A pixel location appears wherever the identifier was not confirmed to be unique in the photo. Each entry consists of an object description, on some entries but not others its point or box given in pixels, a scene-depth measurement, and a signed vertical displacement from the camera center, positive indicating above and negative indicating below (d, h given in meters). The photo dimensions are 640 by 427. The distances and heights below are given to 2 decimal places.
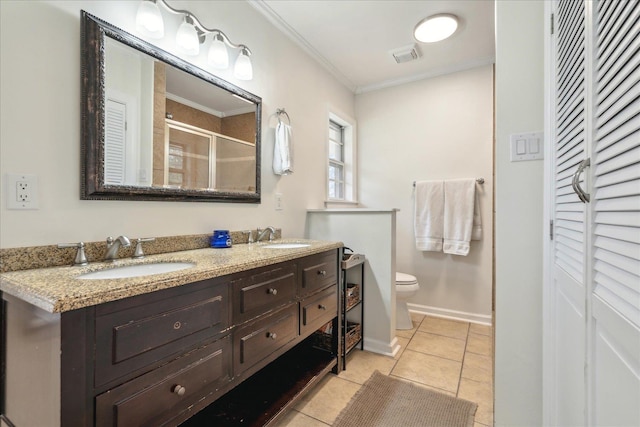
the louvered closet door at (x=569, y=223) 0.78 -0.02
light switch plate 1.15 +0.28
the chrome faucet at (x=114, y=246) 1.22 -0.15
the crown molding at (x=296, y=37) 2.08 +1.45
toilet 2.57 -0.70
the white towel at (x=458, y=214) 2.75 +0.01
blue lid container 1.67 -0.16
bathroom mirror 1.21 +0.43
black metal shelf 2.01 -0.66
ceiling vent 2.61 +1.46
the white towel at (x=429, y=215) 2.91 +0.00
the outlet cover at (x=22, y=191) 1.02 +0.06
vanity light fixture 1.35 +0.92
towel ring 2.24 +0.76
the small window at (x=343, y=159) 3.35 +0.62
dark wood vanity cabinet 0.73 -0.43
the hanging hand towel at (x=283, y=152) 2.16 +0.45
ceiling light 2.21 +1.46
